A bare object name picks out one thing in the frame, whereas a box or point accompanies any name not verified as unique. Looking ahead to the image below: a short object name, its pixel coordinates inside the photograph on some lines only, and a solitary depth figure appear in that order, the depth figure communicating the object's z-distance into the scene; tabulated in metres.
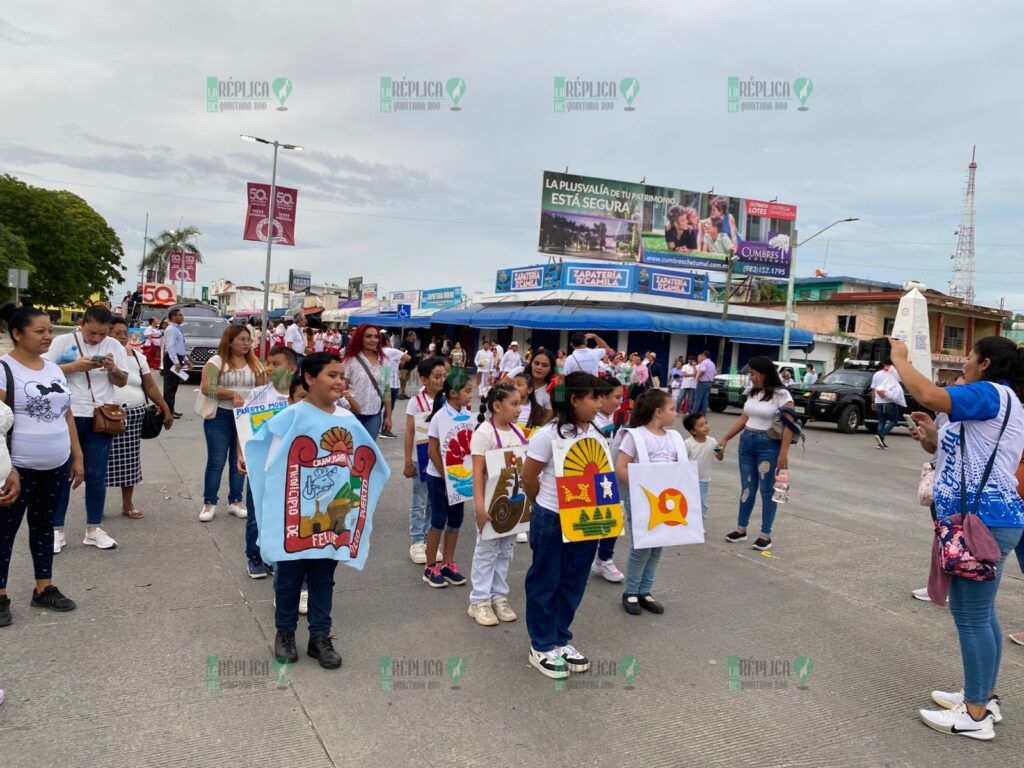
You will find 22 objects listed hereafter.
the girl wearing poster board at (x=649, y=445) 4.28
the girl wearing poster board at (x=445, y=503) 4.81
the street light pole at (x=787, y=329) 27.48
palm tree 65.62
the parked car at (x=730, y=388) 20.16
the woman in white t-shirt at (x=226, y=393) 5.81
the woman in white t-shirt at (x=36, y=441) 3.84
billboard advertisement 32.91
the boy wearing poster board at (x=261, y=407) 4.83
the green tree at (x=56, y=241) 40.38
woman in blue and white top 3.21
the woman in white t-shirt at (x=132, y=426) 5.75
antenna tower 59.47
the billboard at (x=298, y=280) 84.69
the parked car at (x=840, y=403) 16.97
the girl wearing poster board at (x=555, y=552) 3.63
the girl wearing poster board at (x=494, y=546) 4.23
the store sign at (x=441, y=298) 37.66
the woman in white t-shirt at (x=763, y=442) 5.94
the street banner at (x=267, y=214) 21.58
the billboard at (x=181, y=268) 38.50
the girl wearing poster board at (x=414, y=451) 5.25
